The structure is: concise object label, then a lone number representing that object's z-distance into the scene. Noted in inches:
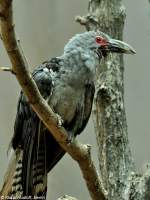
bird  240.5
